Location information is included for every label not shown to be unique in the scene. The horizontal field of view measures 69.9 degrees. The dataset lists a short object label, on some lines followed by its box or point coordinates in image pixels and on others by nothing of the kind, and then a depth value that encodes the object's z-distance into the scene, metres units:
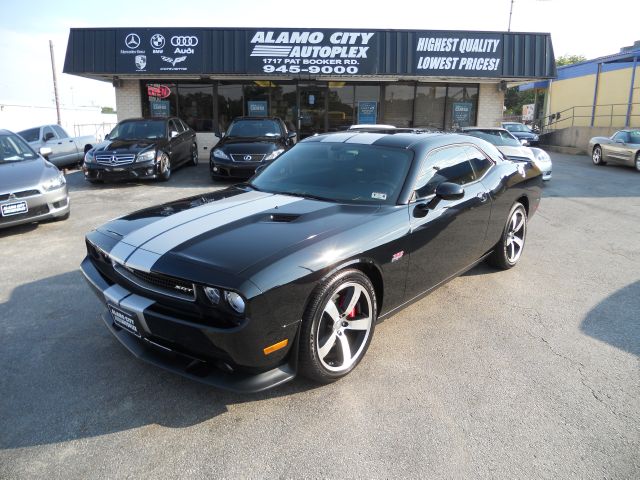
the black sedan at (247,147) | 10.36
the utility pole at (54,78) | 27.39
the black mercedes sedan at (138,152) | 10.22
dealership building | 14.91
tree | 63.29
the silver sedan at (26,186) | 6.20
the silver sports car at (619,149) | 15.05
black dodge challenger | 2.45
